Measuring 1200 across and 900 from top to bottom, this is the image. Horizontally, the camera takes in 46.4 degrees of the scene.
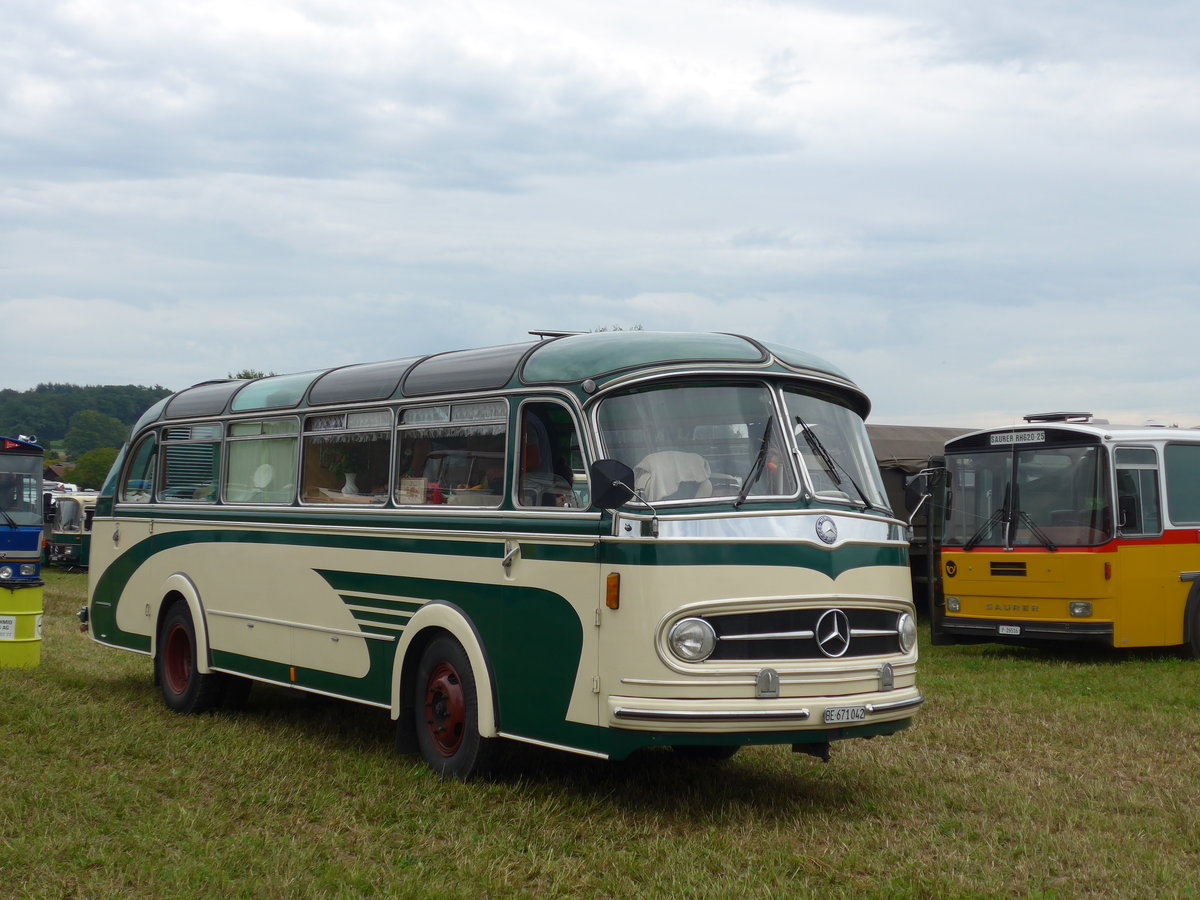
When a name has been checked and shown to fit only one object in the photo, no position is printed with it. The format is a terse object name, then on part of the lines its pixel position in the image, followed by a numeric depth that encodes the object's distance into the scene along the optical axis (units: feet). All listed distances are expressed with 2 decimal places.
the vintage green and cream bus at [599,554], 23.39
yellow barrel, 43.01
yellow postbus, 49.19
